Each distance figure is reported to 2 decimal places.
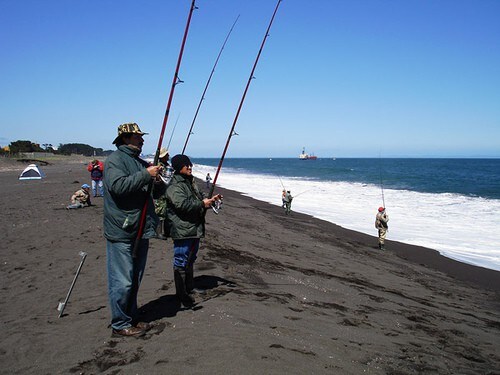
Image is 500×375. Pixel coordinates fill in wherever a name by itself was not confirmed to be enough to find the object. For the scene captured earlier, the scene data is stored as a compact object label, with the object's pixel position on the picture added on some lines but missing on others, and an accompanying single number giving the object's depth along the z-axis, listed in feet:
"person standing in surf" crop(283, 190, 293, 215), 61.87
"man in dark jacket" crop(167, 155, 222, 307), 13.97
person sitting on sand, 39.14
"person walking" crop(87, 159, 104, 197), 46.11
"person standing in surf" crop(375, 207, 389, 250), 39.99
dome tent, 83.10
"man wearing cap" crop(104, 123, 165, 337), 11.17
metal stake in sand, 14.36
